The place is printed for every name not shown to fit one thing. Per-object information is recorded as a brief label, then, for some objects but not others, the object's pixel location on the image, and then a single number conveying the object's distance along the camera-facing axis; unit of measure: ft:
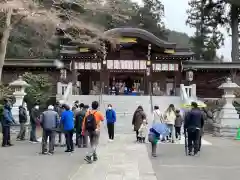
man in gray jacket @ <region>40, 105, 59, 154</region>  37.09
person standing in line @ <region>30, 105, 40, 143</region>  46.21
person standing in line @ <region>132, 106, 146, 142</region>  48.44
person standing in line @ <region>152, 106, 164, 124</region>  46.91
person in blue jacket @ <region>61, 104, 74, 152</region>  37.76
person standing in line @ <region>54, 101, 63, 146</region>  45.58
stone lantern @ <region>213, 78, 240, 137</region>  57.87
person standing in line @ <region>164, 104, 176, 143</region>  47.65
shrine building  108.58
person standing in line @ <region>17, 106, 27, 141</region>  47.60
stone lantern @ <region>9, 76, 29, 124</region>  60.73
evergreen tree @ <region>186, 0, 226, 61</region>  147.84
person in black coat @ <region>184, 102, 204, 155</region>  36.32
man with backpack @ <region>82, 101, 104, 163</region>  31.50
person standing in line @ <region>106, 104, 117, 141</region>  49.98
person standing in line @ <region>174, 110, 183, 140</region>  48.44
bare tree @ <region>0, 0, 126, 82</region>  44.04
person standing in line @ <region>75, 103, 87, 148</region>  42.27
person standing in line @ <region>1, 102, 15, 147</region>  42.52
